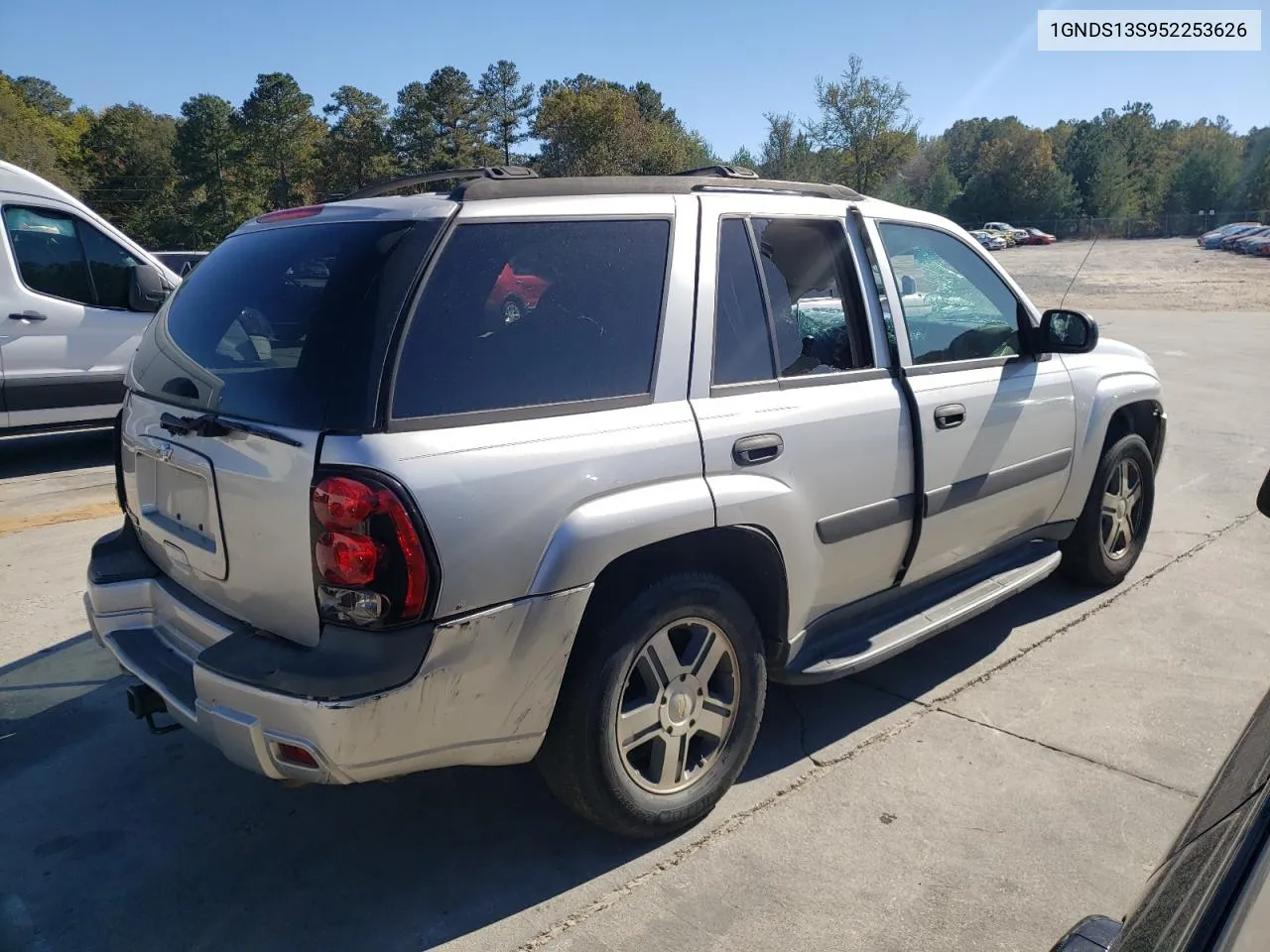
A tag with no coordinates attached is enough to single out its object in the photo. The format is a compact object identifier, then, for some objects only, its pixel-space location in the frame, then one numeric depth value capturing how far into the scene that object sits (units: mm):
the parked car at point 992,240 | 56619
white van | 7547
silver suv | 2398
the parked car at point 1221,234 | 62956
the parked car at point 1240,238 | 58291
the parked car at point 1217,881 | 1027
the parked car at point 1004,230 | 67300
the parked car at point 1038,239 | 73188
